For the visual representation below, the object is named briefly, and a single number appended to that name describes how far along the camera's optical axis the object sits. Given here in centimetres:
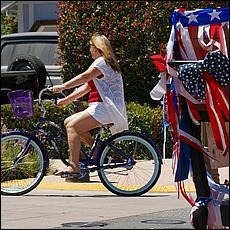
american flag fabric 730
